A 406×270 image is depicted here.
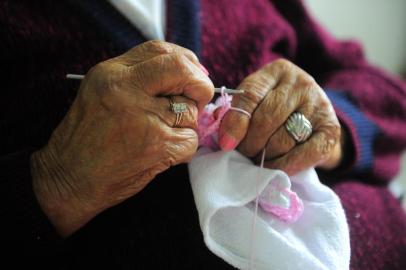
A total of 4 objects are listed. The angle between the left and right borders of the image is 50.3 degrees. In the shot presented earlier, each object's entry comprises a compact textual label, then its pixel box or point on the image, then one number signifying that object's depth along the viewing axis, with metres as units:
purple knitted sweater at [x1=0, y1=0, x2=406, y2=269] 0.56
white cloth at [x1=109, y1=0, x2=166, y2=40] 0.64
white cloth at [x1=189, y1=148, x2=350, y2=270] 0.51
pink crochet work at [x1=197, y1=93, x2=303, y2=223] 0.54
